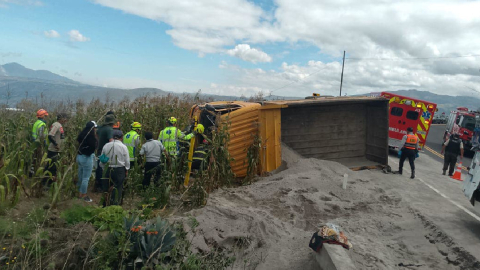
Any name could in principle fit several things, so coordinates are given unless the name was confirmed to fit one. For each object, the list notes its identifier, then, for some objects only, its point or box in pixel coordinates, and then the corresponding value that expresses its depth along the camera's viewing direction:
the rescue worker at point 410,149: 10.64
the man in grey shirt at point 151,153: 7.23
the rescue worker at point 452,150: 12.49
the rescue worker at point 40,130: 6.97
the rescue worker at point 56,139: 7.00
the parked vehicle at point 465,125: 21.28
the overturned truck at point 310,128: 9.05
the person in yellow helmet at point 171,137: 7.69
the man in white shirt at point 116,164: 6.32
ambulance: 16.33
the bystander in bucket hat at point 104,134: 7.43
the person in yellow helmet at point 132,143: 7.40
